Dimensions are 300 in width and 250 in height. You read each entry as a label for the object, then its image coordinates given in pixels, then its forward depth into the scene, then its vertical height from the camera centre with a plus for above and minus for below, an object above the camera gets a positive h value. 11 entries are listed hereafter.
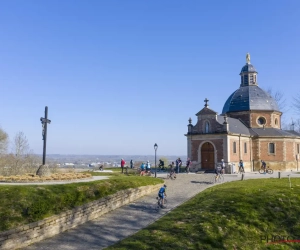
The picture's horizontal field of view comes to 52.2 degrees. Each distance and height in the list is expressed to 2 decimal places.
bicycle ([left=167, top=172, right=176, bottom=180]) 27.92 -1.41
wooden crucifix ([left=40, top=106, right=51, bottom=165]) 21.02 +2.23
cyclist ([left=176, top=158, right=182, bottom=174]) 35.00 -0.38
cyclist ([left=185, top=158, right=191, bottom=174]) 34.22 -0.48
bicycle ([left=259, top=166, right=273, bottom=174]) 36.28 -1.05
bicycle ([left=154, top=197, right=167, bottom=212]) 16.66 -2.48
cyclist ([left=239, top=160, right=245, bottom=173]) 34.63 -0.60
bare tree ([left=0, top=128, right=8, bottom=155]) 48.72 +2.68
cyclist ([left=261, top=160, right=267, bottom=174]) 36.91 -0.42
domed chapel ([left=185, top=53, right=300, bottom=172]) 36.06 +3.43
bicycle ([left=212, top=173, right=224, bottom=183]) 26.14 -1.55
